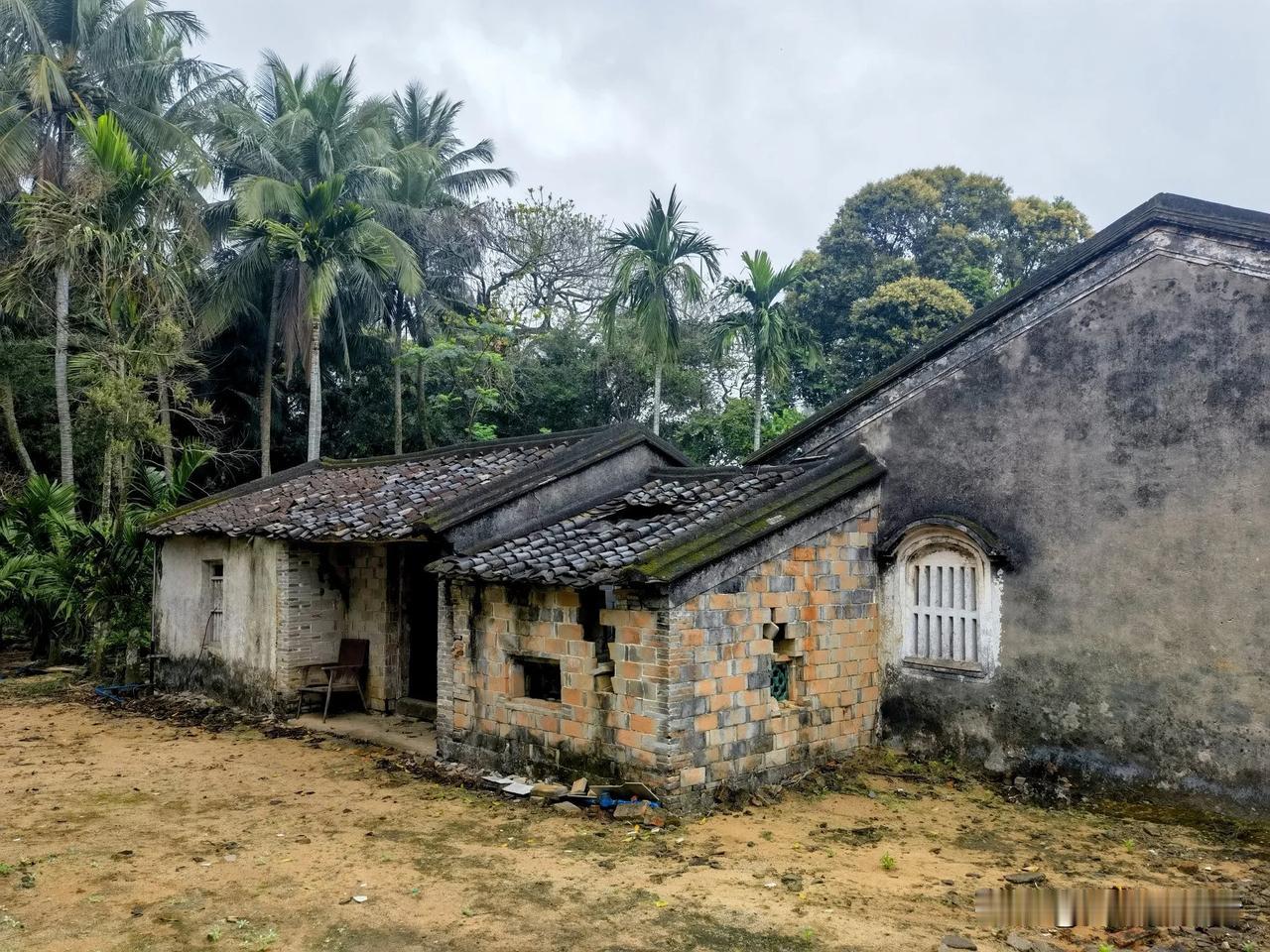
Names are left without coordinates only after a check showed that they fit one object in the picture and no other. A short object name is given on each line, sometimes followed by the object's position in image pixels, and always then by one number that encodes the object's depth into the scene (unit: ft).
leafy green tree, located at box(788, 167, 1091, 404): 92.63
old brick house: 29.19
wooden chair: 44.93
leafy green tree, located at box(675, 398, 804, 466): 84.38
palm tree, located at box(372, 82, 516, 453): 91.86
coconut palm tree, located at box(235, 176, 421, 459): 63.21
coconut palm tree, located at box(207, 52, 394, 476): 81.00
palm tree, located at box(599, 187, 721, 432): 65.62
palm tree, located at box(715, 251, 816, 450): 68.03
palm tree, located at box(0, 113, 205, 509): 50.57
